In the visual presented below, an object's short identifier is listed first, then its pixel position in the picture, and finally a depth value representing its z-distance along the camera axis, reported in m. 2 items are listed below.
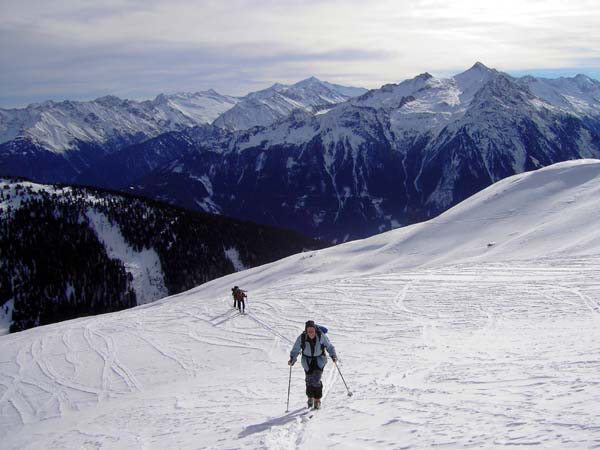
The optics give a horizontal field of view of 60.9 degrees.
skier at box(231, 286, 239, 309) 32.84
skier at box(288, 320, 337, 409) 13.13
